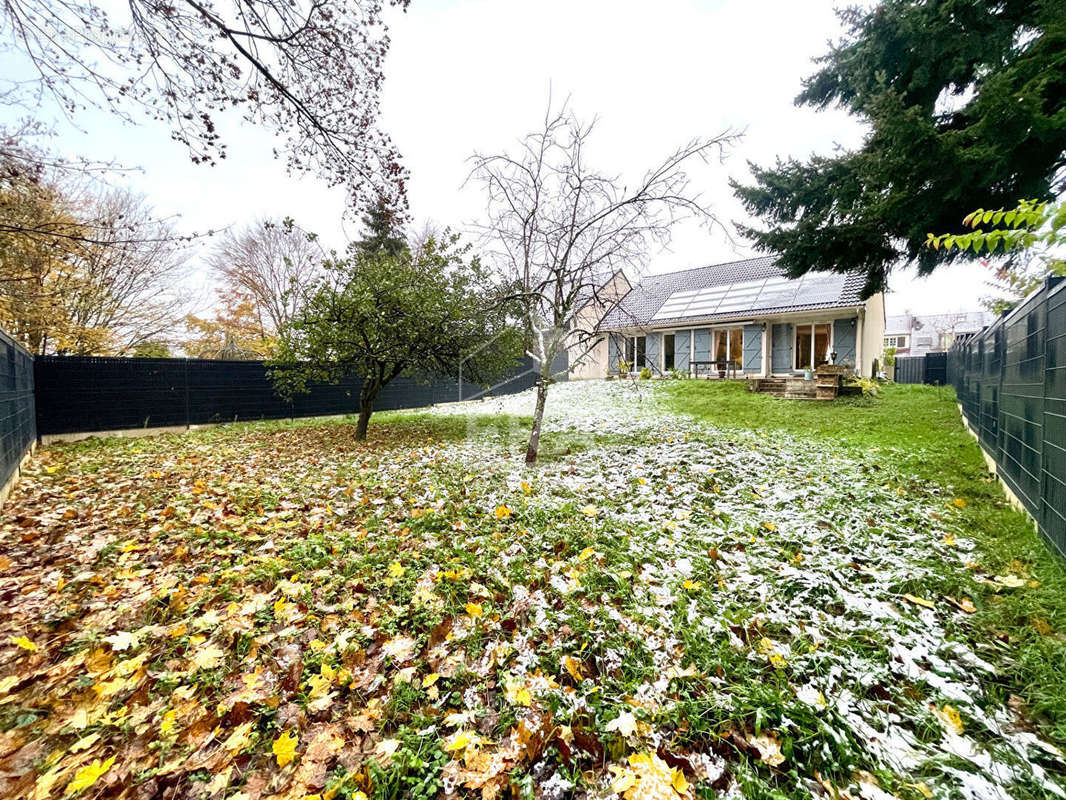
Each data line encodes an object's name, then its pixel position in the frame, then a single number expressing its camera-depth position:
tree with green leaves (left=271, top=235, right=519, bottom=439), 7.38
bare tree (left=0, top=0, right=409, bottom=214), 3.07
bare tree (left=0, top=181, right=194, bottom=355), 7.19
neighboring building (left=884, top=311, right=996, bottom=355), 44.12
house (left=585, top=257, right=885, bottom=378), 13.60
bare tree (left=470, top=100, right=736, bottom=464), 5.55
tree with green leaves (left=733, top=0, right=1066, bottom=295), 4.88
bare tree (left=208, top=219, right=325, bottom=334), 18.59
